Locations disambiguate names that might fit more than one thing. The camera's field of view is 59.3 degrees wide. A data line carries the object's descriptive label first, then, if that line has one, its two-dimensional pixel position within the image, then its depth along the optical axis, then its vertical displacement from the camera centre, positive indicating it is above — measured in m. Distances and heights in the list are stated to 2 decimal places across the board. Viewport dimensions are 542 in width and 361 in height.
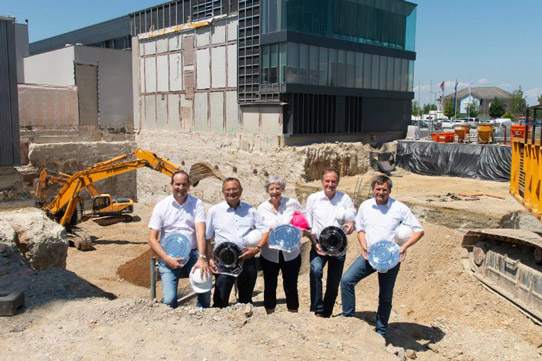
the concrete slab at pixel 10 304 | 4.77 -1.83
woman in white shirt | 5.61 -1.55
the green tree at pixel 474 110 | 69.81 +2.34
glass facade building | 18.86 +2.64
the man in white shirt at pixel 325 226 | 5.66 -1.23
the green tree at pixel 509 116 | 54.78 +1.18
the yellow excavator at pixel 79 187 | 15.43 -2.14
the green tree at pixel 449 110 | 66.25 +2.18
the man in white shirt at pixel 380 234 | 5.38 -1.23
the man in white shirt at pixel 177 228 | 5.29 -1.18
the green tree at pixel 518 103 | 57.22 +2.79
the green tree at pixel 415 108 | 84.30 +3.14
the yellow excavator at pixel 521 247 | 7.51 -2.19
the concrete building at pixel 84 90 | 27.55 +1.96
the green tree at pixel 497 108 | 58.88 +2.22
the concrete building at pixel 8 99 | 10.07 +0.49
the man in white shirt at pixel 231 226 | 5.35 -1.16
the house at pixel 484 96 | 74.19 +4.77
